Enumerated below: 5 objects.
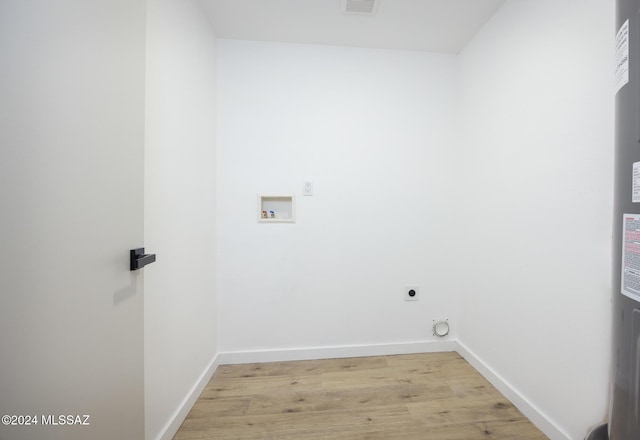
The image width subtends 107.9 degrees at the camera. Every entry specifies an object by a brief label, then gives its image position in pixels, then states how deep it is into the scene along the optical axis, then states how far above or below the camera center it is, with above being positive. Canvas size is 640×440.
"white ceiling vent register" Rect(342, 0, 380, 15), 1.46 +1.34
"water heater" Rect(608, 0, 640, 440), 0.42 -0.03
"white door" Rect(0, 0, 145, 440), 0.49 -0.01
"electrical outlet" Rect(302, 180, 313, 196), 1.83 +0.22
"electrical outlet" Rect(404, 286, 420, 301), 1.91 -0.63
